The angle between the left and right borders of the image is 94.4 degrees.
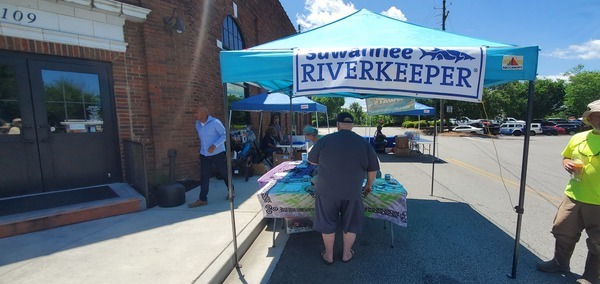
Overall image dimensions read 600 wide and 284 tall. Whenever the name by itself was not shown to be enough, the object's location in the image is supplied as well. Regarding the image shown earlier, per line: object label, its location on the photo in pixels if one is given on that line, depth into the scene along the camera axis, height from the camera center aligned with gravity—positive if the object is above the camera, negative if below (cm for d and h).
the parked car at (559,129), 2852 -185
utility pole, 2483 +876
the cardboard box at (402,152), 1256 -175
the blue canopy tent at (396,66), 275 +49
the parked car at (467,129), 2822 -180
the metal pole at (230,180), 317 -77
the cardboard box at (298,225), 396 -157
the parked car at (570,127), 2951 -171
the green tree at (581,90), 3934 +296
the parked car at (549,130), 2850 -192
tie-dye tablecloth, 345 -110
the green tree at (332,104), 6544 +245
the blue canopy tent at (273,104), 816 +33
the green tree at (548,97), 4325 +231
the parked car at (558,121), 3055 -108
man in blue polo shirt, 497 -45
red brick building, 445 +58
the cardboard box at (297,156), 914 -136
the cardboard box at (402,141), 1253 -125
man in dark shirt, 295 -69
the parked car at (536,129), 2845 -180
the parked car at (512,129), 2742 -169
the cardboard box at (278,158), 798 -124
